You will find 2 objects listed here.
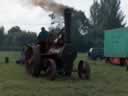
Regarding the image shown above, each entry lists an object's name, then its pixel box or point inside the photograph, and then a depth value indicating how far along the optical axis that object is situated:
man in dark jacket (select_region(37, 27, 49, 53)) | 18.72
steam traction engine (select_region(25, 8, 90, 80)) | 17.08
